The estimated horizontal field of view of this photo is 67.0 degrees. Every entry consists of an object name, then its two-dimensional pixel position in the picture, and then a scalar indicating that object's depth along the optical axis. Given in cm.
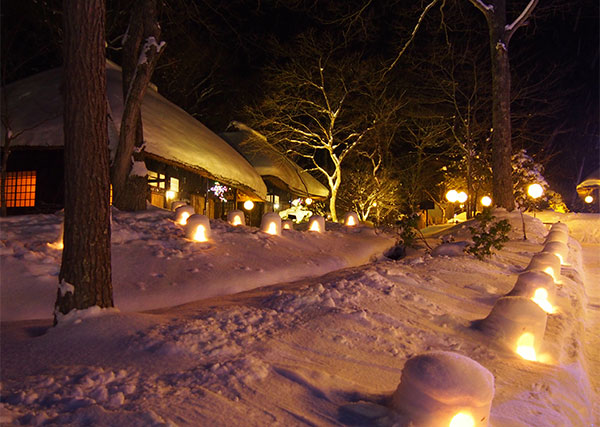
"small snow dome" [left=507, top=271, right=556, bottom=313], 543
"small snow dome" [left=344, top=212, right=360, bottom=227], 1590
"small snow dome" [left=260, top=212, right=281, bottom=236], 1041
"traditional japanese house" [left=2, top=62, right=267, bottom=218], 1216
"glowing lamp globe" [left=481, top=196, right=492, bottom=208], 1750
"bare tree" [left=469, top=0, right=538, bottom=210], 1414
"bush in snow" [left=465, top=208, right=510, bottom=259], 856
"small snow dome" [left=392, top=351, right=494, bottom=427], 257
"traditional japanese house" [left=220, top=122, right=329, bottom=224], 2155
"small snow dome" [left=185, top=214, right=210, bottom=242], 857
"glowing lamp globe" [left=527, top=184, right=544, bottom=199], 1428
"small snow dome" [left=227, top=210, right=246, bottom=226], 1214
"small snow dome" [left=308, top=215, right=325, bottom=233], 1255
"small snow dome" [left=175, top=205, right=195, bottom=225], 1008
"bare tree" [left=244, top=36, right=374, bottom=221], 2020
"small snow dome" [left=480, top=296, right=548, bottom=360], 421
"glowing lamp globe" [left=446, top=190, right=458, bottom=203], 1764
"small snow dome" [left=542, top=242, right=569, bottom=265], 884
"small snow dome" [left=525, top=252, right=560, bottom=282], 680
